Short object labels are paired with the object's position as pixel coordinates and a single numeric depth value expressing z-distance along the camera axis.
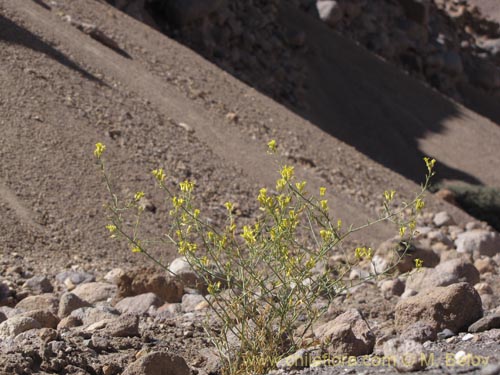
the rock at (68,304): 10.38
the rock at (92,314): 9.55
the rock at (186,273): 12.08
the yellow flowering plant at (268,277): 6.95
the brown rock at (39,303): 10.88
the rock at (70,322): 9.38
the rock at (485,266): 14.60
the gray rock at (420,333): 6.93
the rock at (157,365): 6.72
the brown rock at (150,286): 11.61
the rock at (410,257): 13.83
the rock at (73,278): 12.56
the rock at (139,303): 10.77
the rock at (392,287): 12.04
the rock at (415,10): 45.68
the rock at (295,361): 6.65
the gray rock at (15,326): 8.28
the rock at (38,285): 12.14
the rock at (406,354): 5.64
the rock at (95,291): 11.81
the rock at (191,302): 10.86
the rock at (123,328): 8.31
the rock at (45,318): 9.21
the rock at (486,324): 7.36
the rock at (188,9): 30.65
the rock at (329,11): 40.65
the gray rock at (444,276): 11.63
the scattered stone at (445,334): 7.36
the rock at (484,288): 11.73
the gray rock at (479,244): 17.41
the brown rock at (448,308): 7.67
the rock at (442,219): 20.79
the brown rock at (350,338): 7.18
